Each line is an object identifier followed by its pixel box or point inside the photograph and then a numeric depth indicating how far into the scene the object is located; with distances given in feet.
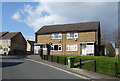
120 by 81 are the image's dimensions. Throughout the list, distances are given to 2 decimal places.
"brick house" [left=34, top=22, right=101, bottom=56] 59.06
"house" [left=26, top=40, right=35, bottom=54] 120.44
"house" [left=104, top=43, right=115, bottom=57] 85.38
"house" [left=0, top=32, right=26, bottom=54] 91.39
